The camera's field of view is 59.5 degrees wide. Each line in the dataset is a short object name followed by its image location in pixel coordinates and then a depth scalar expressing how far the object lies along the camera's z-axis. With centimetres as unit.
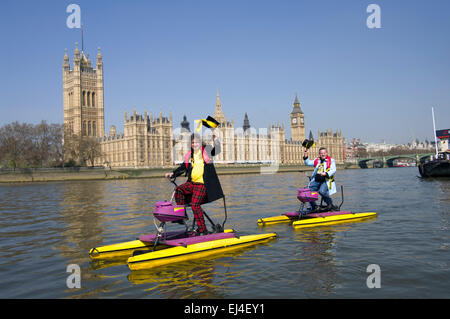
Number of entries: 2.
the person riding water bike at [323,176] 1065
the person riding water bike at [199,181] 764
